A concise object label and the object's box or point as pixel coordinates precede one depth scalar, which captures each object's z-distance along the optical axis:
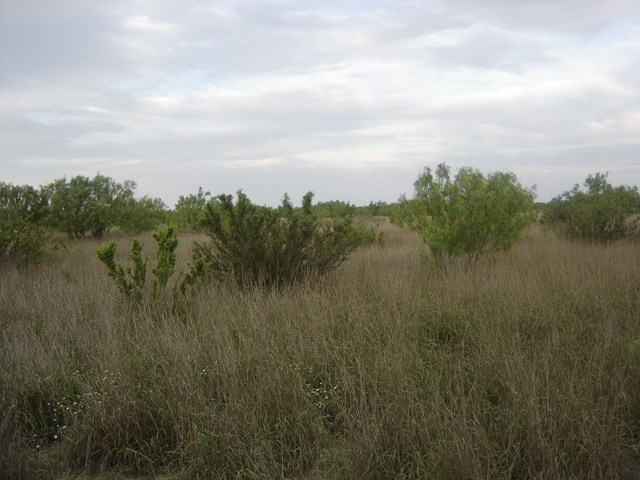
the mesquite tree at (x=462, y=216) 9.27
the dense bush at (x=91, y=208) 17.39
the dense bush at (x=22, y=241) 9.47
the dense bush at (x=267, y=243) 7.29
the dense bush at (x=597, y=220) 12.76
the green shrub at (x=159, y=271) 6.04
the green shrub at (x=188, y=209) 22.77
